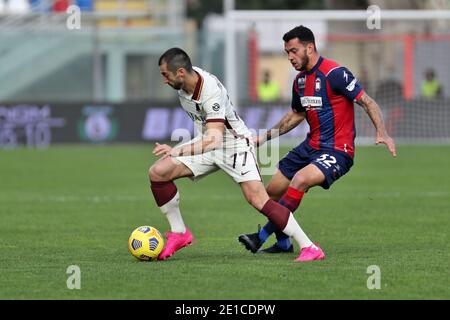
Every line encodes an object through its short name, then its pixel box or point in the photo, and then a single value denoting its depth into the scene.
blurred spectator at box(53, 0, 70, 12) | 36.19
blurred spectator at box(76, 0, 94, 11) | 35.56
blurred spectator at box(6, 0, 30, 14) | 37.12
